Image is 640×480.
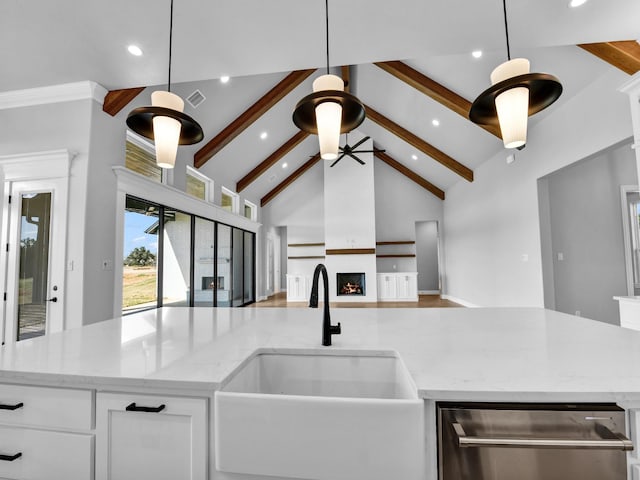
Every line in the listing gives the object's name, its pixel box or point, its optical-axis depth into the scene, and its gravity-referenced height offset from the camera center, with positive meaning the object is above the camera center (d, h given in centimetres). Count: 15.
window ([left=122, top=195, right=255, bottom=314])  386 +7
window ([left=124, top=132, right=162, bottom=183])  389 +140
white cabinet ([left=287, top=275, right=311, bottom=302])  845 -64
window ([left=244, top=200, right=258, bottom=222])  835 +146
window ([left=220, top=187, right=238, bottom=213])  696 +145
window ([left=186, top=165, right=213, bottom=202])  549 +146
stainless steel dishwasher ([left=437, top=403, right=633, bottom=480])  69 -39
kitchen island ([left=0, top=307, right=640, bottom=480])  76 -29
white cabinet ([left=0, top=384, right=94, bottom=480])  85 -46
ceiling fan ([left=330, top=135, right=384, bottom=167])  527 +187
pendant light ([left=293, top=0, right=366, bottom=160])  130 +67
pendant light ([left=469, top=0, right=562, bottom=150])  116 +64
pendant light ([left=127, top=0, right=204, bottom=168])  138 +65
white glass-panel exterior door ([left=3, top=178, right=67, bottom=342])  304 +9
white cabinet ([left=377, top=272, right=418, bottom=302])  808 -66
